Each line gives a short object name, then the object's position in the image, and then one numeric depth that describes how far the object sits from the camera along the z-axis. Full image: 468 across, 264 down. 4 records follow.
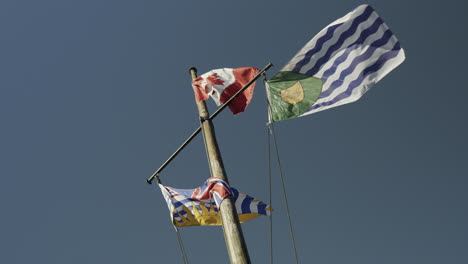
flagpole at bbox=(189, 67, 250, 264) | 11.87
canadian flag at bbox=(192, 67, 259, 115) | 17.92
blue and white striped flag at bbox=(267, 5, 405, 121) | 15.84
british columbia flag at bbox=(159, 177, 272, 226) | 16.89
